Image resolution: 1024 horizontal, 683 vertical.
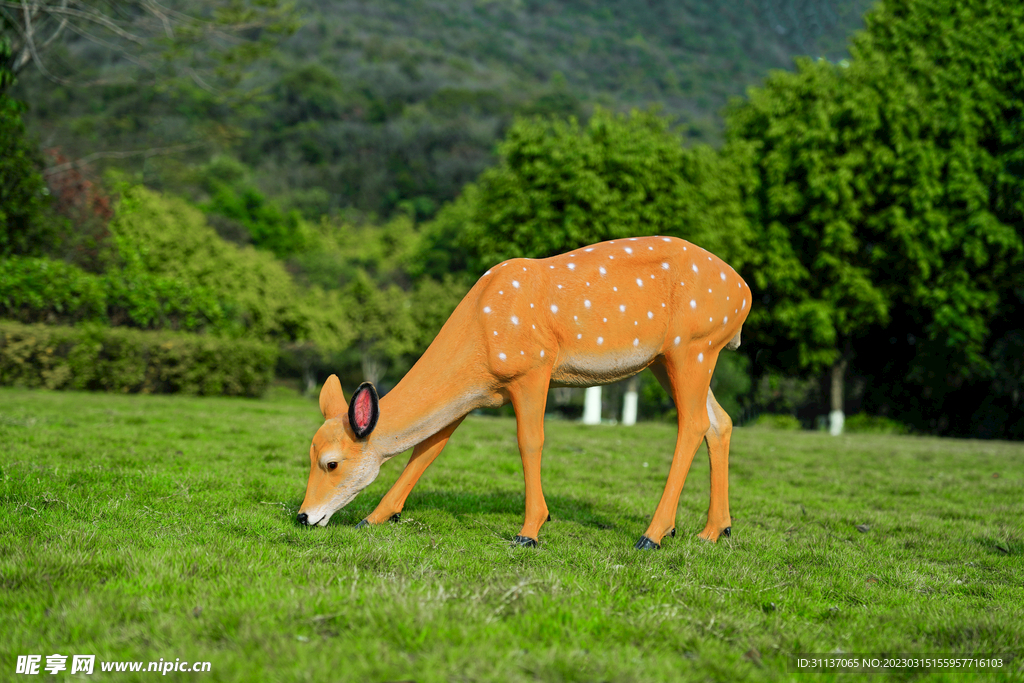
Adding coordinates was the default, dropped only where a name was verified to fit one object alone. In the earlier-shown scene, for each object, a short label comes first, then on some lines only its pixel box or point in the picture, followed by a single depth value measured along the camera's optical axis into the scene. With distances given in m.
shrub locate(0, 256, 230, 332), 18.94
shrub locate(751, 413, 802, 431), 26.69
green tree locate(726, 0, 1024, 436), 21.98
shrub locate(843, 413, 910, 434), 25.88
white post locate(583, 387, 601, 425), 22.53
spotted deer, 5.48
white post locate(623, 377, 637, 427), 23.53
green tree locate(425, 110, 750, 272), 20.83
